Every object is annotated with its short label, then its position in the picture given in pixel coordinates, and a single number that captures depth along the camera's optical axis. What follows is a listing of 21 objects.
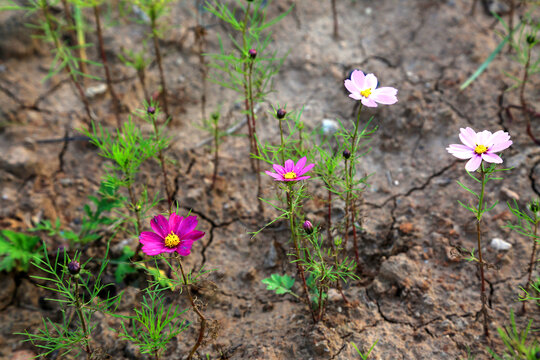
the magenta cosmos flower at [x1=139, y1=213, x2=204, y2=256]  1.83
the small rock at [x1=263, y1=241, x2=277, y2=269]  2.67
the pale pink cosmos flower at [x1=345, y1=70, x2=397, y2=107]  1.98
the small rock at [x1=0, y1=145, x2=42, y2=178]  3.09
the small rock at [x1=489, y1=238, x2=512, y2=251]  2.52
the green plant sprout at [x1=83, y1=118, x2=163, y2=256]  2.41
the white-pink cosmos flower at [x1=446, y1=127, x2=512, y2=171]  1.82
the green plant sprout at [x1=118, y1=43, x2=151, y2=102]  3.17
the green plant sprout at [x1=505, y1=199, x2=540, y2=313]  1.96
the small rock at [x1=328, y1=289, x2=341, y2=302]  2.39
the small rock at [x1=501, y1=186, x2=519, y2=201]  2.70
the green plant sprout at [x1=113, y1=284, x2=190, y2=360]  2.00
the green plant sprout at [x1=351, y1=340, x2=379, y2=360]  2.01
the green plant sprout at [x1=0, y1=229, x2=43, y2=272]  2.54
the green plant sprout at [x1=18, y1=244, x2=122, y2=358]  1.81
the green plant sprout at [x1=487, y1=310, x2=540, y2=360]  1.61
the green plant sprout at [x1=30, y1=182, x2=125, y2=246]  2.59
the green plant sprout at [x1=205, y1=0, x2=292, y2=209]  2.47
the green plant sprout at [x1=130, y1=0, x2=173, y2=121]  2.91
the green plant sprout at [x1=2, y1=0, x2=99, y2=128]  2.93
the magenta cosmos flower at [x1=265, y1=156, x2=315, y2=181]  1.89
